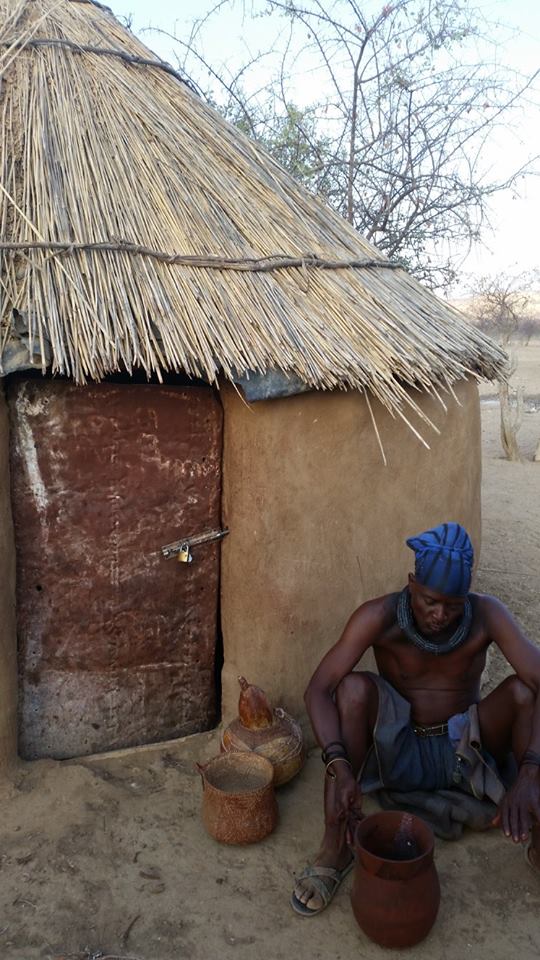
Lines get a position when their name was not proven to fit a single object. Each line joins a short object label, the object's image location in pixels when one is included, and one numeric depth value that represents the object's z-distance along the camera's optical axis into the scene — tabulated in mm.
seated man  2572
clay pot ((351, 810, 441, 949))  2295
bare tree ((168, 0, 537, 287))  7504
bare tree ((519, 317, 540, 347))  29516
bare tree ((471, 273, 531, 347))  15411
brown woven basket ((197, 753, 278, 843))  2775
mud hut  3010
